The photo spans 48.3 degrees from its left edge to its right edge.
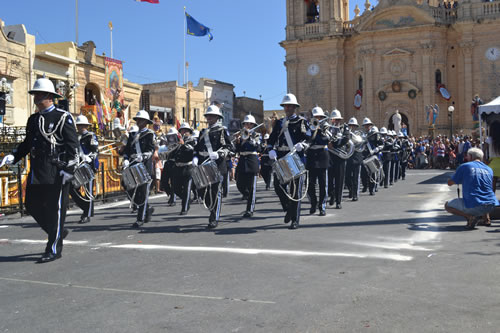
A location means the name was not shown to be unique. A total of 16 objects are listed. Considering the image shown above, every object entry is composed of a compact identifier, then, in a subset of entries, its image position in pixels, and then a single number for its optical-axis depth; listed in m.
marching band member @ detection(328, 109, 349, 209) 13.34
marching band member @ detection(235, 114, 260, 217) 11.95
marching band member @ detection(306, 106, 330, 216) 11.69
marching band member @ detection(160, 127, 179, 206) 15.08
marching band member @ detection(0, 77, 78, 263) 7.41
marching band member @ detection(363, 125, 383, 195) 17.17
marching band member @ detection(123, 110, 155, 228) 10.73
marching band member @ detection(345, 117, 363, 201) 15.34
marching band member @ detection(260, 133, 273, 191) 14.60
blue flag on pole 46.09
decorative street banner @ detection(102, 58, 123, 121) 42.81
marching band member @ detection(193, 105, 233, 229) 10.26
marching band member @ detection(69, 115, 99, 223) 11.66
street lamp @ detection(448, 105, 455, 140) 42.54
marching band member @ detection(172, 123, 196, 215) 13.84
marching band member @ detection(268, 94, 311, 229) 10.00
